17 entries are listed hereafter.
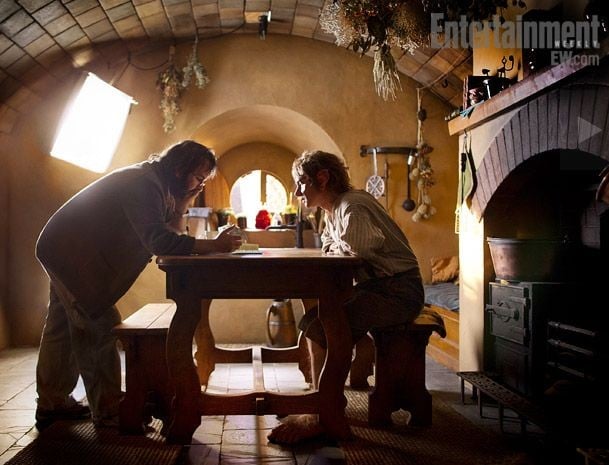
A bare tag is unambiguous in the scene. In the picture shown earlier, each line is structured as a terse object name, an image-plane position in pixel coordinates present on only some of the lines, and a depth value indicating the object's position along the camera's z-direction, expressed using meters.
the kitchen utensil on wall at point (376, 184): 6.08
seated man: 3.04
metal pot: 3.29
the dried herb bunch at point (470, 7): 3.30
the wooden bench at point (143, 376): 3.07
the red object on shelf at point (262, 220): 7.29
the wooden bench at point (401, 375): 3.25
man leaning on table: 3.10
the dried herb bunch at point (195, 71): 5.86
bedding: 5.02
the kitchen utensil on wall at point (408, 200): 6.07
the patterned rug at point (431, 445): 2.77
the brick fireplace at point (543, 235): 2.72
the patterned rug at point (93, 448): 2.73
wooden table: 2.90
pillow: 6.09
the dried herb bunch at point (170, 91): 5.85
